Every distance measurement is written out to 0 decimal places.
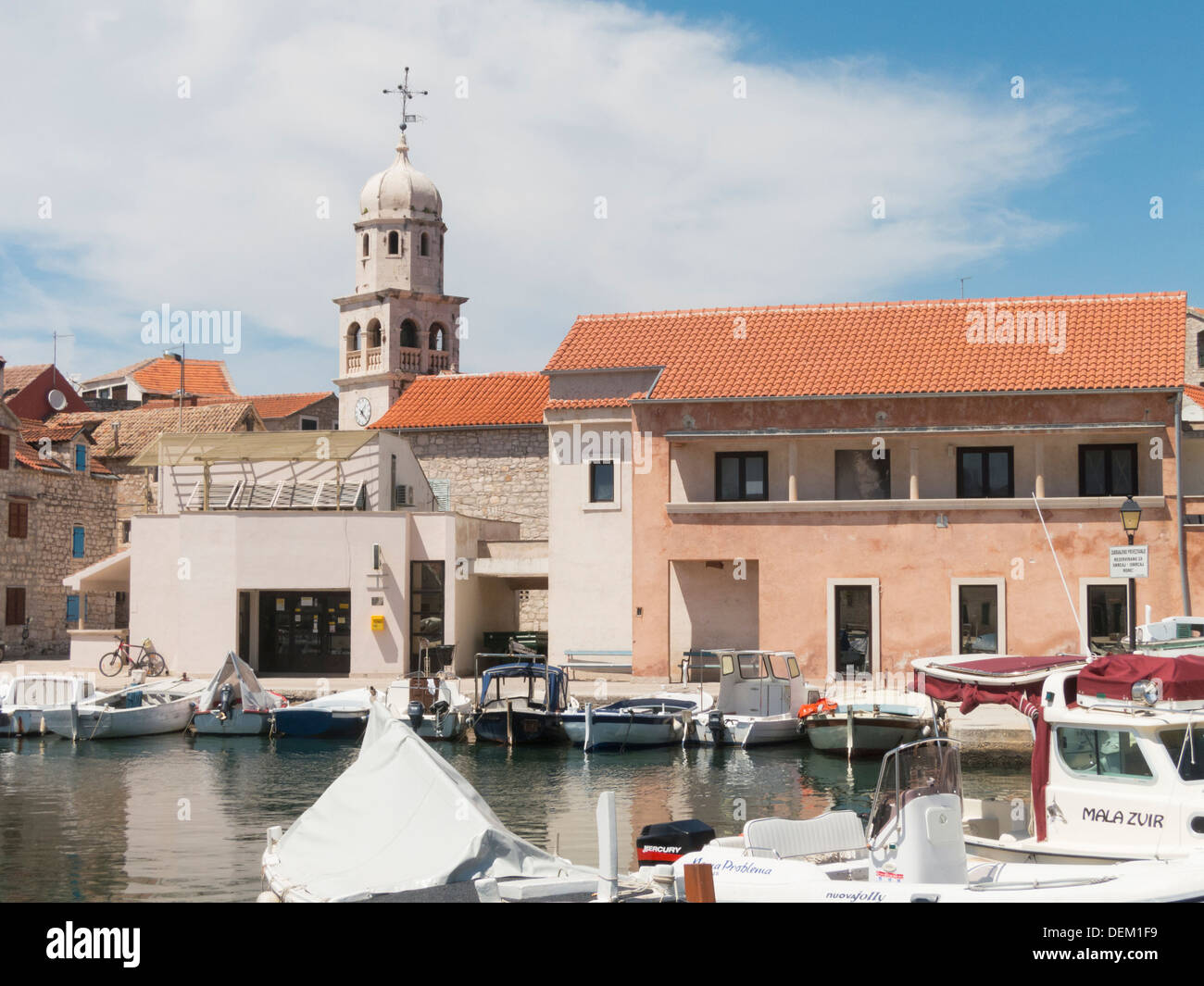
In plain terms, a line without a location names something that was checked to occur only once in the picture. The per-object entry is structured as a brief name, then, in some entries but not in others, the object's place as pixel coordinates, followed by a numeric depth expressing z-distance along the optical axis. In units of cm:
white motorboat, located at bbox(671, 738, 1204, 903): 1216
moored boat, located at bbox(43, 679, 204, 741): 3203
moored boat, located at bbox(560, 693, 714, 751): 2984
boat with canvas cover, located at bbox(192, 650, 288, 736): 3228
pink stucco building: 3497
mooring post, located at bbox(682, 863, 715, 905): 1237
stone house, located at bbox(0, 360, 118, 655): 5078
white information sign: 2148
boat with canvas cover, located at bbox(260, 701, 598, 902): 1367
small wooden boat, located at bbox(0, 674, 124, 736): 3219
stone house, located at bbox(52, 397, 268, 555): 5822
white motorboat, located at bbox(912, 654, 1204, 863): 1438
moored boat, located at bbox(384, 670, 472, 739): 3092
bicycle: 3919
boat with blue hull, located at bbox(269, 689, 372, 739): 3180
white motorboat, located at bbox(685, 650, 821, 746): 3019
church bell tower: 6369
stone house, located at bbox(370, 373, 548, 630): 4972
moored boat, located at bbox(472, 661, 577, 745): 3047
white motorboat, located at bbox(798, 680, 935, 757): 2817
